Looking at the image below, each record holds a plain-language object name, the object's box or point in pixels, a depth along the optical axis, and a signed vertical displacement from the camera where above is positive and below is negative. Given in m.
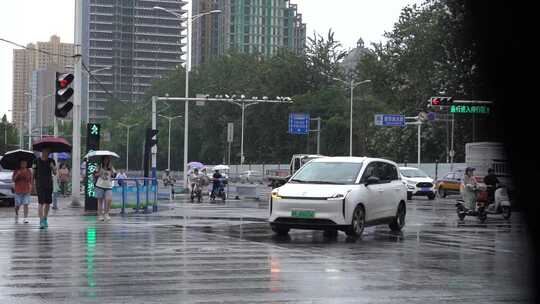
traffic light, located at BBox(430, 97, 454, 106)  41.44 +2.84
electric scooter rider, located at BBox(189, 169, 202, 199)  40.06 -1.09
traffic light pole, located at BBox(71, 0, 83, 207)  29.42 +1.46
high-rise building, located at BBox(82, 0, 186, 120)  149.38 +21.25
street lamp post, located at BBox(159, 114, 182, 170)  110.26 +1.76
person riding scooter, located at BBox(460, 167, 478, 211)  26.16 -0.91
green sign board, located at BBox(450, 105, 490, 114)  41.59 +2.48
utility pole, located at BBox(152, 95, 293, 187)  52.06 +3.26
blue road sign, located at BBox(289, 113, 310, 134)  75.00 +3.08
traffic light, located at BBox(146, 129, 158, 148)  37.09 +0.89
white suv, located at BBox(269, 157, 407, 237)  17.56 -0.78
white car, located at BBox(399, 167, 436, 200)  46.81 -1.38
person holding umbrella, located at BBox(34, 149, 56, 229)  19.50 -0.64
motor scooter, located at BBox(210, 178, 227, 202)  41.25 -1.55
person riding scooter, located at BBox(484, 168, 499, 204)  26.61 -0.70
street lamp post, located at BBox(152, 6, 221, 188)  54.78 +6.06
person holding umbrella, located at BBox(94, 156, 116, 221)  22.69 -0.70
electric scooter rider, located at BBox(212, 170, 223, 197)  41.16 -1.12
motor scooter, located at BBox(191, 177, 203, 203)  40.03 -1.37
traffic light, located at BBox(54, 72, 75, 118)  25.30 +1.81
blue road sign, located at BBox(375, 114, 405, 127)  66.31 +3.08
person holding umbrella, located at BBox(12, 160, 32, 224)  21.12 -0.72
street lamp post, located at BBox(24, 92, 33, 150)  79.36 +3.40
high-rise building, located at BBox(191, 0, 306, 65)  199.25 +31.05
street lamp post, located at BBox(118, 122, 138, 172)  123.74 +2.99
